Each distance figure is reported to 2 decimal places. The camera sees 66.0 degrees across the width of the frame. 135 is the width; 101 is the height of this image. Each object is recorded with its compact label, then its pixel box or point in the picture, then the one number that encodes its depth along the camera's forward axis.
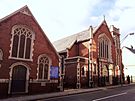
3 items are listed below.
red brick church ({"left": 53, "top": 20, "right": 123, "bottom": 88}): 16.35
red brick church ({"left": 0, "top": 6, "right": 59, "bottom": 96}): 10.71
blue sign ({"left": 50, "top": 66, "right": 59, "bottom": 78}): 12.95
